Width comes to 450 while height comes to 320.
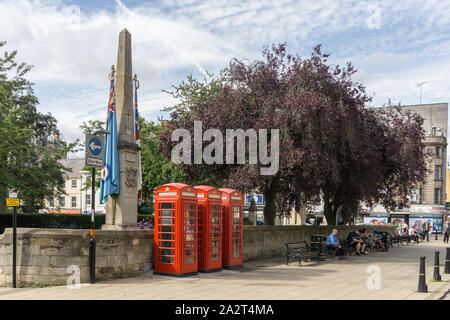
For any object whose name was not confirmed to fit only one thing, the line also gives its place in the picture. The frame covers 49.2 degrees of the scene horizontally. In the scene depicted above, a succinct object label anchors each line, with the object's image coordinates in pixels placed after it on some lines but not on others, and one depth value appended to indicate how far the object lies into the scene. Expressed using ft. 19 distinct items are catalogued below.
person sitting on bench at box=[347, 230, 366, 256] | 73.36
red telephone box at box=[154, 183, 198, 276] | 39.75
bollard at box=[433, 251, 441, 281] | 42.59
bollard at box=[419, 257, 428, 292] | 35.70
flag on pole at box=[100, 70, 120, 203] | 49.96
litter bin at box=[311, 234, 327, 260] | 62.08
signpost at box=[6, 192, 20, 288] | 34.88
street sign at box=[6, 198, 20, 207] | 35.62
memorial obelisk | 50.83
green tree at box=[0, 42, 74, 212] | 70.54
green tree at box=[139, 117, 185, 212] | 105.19
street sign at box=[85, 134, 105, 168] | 37.40
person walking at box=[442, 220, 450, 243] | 115.16
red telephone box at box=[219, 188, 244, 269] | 47.09
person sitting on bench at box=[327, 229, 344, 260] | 64.23
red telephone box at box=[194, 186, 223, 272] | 43.39
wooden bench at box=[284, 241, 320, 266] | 55.31
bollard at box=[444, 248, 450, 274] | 48.71
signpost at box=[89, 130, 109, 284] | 36.45
